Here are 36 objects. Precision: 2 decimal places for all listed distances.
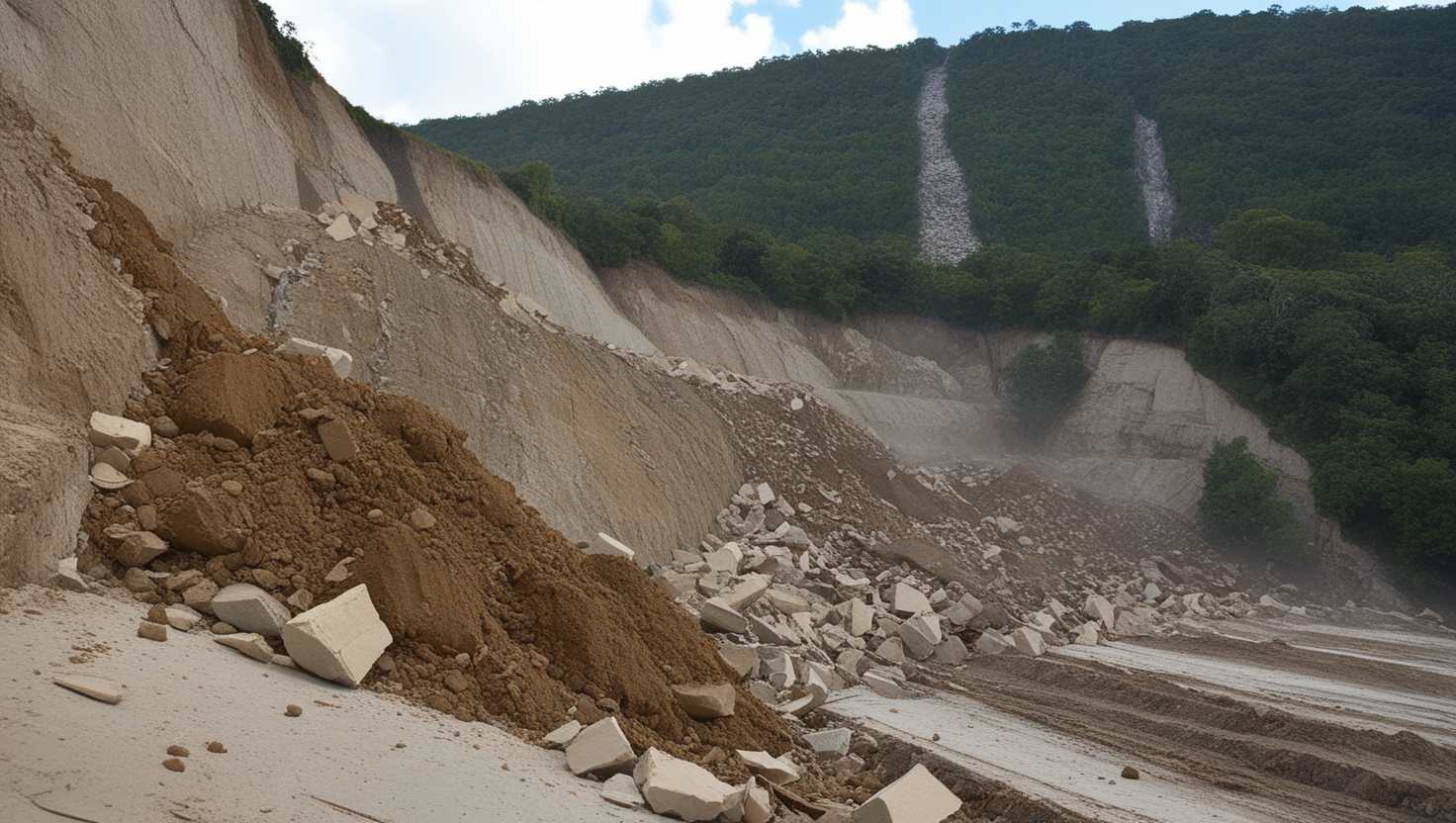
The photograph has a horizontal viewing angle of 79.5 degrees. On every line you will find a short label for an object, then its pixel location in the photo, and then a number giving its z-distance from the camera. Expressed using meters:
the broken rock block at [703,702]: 6.84
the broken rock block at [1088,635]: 14.85
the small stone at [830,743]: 7.60
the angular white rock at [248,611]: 5.59
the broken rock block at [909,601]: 13.01
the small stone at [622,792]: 5.31
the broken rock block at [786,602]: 11.40
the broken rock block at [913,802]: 5.83
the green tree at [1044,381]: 35.38
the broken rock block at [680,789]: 5.33
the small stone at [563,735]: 5.85
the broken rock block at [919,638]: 12.18
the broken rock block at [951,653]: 12.37
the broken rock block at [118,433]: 6.06
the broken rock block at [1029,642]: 12.92
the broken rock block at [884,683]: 10.30
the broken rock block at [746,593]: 10.65
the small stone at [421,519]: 6.77
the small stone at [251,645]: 5.36
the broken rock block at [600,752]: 5.55
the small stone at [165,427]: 6.66
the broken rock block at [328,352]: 9.48
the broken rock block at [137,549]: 5.66
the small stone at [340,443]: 6.95
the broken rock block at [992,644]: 12.97
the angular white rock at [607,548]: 9.19
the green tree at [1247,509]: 25.06
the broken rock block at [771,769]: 6.52
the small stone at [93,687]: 4.13
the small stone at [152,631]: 5.01
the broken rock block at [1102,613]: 16.22
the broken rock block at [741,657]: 8.51
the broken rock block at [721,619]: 9.84
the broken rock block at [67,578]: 5.20
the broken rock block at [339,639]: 5.38
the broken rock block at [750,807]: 5.59
